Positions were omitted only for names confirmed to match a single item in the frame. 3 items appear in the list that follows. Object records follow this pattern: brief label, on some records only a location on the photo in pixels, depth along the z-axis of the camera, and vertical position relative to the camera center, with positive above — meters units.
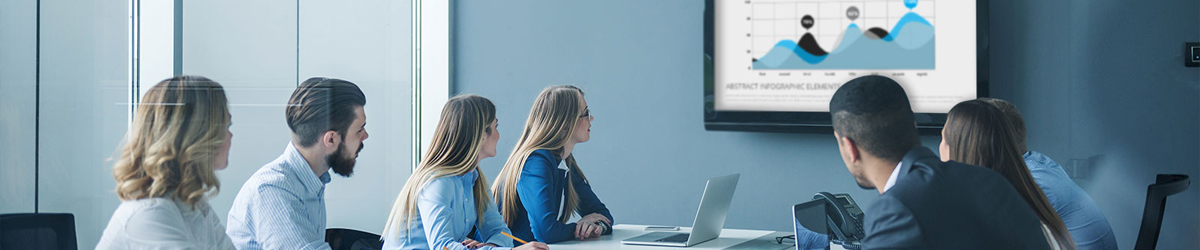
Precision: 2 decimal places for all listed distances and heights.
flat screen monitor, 3.88 +0.31
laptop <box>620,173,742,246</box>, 3.03 -0.30
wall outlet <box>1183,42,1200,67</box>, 3.66 +0.28
